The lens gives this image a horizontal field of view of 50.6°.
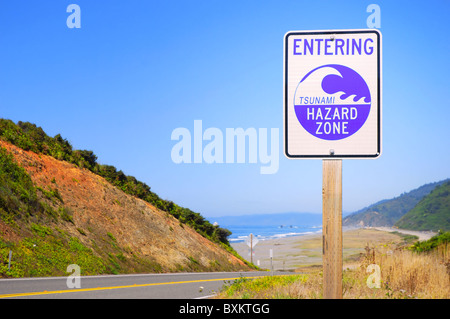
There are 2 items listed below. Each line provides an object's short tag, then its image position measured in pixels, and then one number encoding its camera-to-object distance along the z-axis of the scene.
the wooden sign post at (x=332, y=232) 4.03
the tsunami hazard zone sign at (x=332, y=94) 4.11
